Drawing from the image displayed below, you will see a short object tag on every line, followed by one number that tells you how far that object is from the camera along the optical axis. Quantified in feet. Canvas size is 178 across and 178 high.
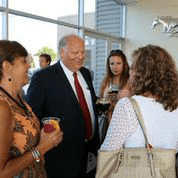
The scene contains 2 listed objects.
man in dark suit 7.00
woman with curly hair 4.66
